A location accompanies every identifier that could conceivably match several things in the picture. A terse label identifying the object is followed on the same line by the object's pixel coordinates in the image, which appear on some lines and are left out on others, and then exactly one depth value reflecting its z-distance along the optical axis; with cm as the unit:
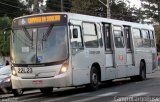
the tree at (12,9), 7194
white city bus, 1689
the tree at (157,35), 6906
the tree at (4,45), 4786
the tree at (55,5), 7738
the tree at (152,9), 9262
